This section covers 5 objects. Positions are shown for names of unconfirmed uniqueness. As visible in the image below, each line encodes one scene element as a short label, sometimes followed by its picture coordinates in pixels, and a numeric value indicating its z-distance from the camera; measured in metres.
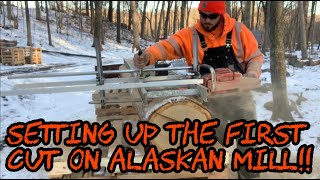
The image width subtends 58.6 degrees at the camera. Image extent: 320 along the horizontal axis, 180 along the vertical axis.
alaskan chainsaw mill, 2.08
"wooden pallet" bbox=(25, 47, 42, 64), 15.12
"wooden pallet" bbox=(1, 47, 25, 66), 14.22
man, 2.69
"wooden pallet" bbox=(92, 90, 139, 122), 3.16
